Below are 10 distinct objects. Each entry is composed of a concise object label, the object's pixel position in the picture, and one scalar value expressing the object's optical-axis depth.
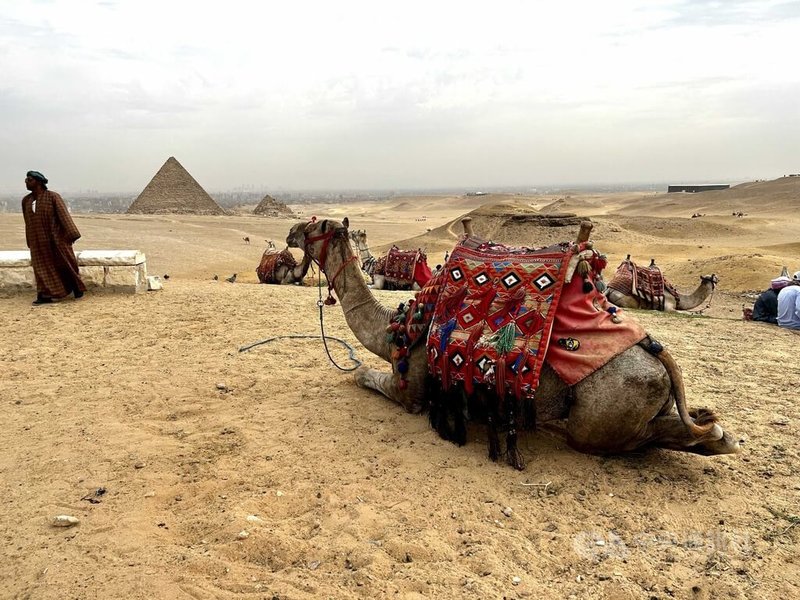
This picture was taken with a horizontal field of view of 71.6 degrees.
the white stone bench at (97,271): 8.29
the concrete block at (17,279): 8.27
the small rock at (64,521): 2.84
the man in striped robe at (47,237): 7.80
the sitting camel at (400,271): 11.88
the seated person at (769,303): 8.17
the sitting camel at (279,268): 12.88
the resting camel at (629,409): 3.22
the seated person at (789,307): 7.67
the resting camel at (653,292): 9.74
